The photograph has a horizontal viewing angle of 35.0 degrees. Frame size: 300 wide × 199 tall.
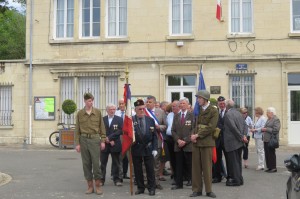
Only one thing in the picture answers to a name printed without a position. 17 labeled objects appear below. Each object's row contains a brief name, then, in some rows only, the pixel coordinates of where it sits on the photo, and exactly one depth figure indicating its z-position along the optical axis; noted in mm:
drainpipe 22656
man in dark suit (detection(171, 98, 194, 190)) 10492
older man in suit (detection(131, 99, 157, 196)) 10016
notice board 22688
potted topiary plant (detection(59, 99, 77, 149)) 20797
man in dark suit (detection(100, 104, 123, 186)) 11211
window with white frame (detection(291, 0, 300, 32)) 21203
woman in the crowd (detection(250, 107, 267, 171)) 13719
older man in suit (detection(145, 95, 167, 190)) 10680
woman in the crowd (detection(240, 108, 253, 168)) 14177
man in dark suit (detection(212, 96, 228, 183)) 11469
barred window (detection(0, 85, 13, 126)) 23219
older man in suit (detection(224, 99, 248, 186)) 10969
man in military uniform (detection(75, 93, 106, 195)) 10063
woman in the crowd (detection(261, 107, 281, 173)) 13297
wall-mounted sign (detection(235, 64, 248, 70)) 21031
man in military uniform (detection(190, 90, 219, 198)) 9641
